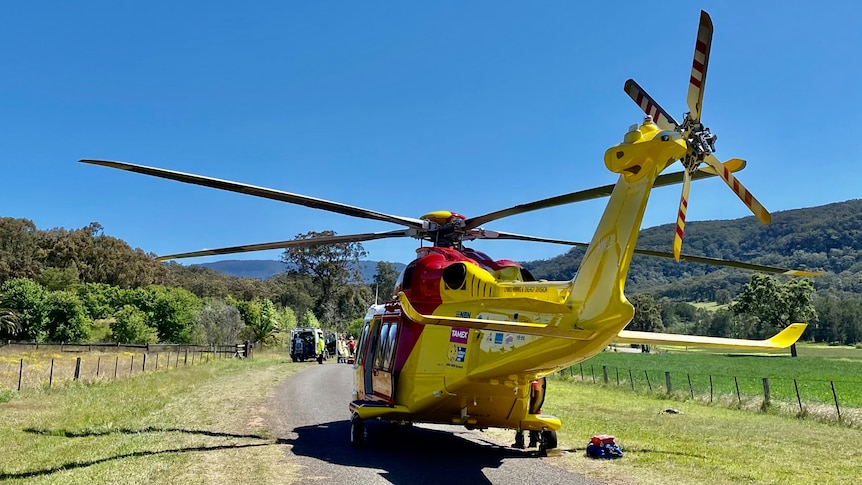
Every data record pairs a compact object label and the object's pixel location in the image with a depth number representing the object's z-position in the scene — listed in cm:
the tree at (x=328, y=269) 8156
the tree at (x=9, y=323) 4572
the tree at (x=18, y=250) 7219
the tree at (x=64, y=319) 5194
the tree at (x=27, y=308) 5066
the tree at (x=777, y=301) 7275
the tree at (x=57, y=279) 6725
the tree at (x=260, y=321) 6481
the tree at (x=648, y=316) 10850
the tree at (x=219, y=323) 5716
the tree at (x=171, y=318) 5819
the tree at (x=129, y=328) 5294
